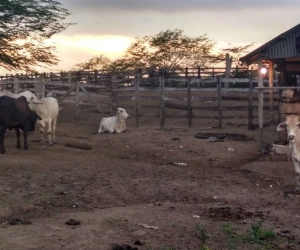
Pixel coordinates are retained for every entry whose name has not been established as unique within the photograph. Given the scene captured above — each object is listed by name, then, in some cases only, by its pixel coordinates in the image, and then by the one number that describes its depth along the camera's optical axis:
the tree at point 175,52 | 45.28
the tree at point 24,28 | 22.55
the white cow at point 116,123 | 20.97
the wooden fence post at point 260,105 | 15.34
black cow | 15.52
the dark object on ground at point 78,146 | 17.03
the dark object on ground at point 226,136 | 18.56
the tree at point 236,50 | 45.34
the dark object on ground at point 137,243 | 8.27
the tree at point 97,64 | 50.16
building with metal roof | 16.31
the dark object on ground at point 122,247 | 8.00
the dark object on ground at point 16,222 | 9.21
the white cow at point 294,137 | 12.60
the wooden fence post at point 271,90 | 15.41
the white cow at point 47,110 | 17.67
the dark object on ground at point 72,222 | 9.15
